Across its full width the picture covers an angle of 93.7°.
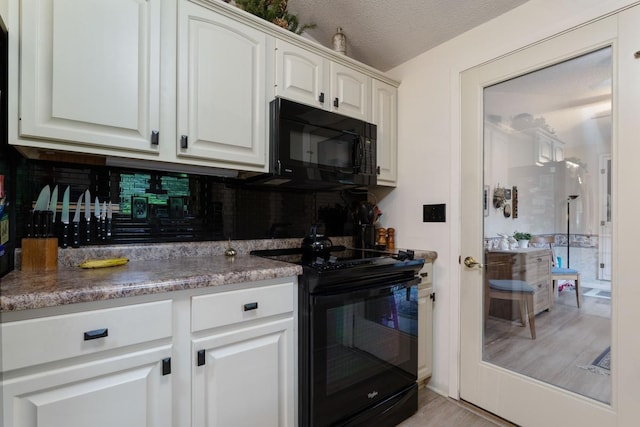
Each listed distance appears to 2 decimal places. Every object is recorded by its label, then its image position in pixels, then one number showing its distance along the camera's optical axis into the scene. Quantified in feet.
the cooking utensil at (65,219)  4.44
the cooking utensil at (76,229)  4.57
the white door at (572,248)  4.38
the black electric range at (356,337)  4.48
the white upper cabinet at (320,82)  5.60
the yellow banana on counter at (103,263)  4.13
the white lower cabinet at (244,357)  3.76
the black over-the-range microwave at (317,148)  5.35
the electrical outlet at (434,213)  6.66
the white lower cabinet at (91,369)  2.76
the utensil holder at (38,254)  4.02
